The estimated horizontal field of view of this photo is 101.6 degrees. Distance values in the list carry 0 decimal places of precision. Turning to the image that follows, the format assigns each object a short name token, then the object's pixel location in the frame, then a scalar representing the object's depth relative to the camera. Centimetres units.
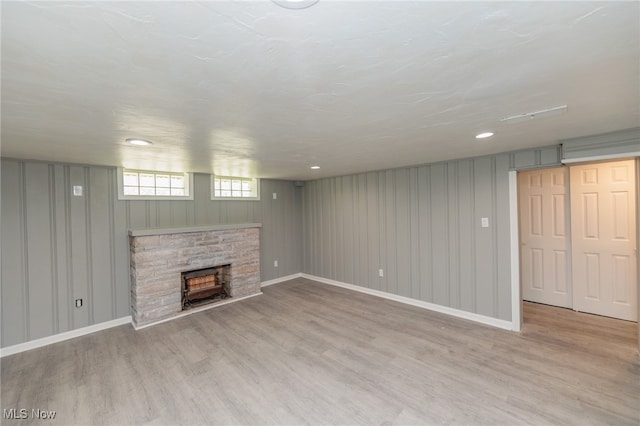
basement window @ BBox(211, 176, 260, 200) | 490
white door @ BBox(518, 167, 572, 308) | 395
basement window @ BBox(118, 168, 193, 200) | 390
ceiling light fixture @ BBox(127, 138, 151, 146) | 241
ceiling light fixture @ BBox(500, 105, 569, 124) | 186
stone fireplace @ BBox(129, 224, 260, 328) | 369
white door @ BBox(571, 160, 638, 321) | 344
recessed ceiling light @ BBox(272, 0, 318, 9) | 83
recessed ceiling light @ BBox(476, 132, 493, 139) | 245
